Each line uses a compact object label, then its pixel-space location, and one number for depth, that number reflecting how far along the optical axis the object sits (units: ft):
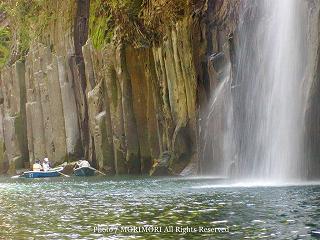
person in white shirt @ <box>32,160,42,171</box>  173.88
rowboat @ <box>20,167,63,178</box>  168.04
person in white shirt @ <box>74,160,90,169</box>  165.48
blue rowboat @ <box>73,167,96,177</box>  163.94
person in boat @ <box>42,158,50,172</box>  176.30
